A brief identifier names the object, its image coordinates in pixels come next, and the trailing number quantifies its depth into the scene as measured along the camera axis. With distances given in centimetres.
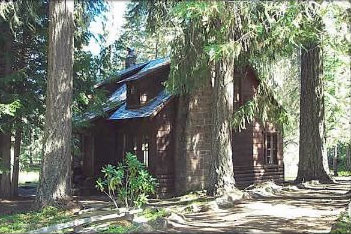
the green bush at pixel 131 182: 1070
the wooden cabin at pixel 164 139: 1794
